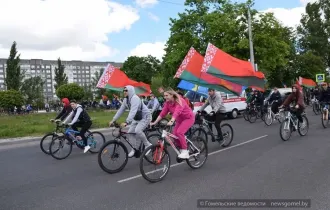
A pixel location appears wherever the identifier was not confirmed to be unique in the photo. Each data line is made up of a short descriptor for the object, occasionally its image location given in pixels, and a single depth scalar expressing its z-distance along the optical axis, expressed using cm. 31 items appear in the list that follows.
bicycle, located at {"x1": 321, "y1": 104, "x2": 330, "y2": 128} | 1345
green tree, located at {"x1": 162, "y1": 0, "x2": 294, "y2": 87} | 3166
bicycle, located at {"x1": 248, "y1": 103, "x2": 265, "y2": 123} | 1769
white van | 2000
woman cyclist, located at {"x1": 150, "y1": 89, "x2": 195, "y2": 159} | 682
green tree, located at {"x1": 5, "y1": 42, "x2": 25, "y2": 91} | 5434
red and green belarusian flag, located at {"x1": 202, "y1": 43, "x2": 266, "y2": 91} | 1257
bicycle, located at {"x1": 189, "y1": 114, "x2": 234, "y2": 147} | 916
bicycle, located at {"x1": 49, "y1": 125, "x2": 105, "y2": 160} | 955
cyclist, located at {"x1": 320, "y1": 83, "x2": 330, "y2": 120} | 1358
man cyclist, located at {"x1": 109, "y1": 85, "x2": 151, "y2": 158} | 743
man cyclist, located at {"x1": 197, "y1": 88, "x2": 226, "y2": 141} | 968
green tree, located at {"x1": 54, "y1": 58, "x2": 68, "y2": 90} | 8912
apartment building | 14600
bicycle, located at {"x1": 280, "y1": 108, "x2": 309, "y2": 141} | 1070
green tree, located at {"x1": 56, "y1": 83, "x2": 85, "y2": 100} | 5019
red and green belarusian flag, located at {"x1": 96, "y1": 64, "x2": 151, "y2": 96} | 1934
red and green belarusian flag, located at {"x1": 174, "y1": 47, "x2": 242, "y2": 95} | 1405
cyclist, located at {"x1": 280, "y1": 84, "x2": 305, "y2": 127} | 1120
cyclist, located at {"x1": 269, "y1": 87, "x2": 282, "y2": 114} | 1630
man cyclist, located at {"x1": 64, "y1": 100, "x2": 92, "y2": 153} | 974
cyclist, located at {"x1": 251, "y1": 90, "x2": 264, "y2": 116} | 1798
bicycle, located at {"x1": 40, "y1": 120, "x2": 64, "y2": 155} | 1020
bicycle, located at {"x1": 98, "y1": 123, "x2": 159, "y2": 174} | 700
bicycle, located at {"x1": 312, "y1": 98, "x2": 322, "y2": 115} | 2050
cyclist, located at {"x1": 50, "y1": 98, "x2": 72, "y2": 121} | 1106
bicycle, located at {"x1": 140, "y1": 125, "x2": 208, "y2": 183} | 621
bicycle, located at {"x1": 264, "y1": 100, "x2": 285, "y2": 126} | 1553
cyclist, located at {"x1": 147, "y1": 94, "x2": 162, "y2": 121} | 1435
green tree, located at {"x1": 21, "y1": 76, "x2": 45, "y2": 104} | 6744
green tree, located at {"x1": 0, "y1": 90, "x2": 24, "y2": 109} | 3969
